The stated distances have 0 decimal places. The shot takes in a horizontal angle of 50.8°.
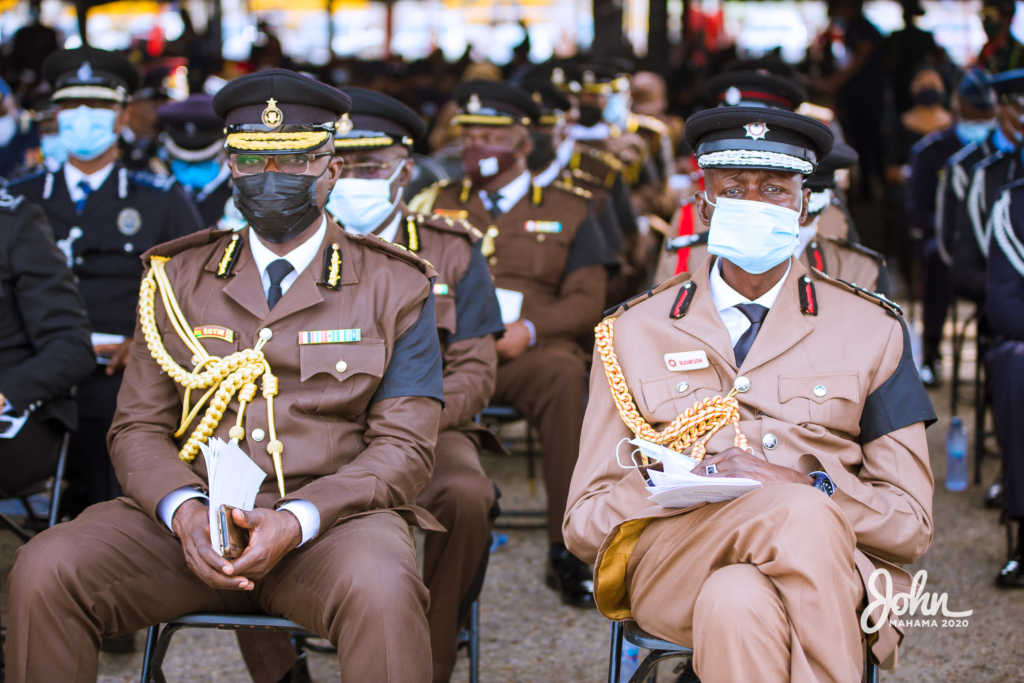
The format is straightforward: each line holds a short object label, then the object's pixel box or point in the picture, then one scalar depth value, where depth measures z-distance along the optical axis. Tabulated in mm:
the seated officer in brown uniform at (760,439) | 2150
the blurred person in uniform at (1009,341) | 4023
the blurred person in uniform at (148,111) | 7391
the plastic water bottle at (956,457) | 5051
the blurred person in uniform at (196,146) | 5648
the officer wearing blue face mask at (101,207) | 4383
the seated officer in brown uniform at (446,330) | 3211
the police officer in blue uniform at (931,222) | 7223
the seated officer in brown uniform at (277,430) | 2418
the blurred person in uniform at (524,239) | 4406
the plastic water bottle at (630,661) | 3368
